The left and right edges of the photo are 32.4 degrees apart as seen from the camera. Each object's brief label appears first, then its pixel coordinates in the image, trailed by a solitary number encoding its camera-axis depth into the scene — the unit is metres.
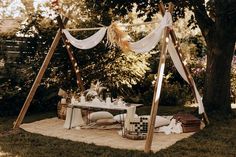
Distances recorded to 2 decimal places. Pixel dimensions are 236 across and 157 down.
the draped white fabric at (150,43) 8.87
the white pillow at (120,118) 10.51
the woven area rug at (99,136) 8.66
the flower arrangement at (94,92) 11.18
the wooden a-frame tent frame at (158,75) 8.17
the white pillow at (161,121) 10.13
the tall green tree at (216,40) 11.39
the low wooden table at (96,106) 9.81
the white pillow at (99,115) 10.97
